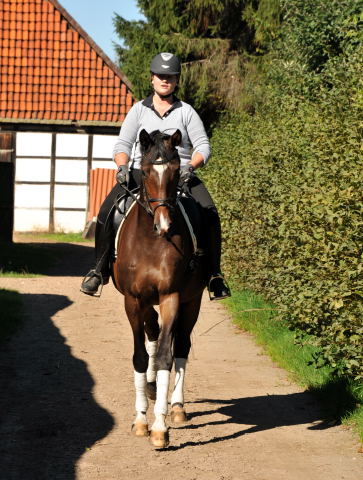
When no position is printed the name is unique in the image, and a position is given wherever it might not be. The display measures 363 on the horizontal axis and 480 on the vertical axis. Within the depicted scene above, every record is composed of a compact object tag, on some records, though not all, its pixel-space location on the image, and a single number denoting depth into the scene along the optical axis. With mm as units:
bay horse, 10929
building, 48586
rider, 12501
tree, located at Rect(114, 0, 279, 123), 55014
